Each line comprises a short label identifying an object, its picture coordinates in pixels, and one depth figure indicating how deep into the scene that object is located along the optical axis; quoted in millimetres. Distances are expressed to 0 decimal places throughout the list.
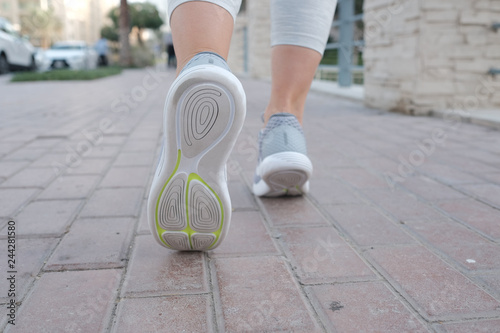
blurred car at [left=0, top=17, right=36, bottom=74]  11656
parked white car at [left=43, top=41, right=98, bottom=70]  16641
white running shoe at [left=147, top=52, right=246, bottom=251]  950
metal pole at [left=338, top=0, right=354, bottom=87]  6520
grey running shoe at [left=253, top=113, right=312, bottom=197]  1441
